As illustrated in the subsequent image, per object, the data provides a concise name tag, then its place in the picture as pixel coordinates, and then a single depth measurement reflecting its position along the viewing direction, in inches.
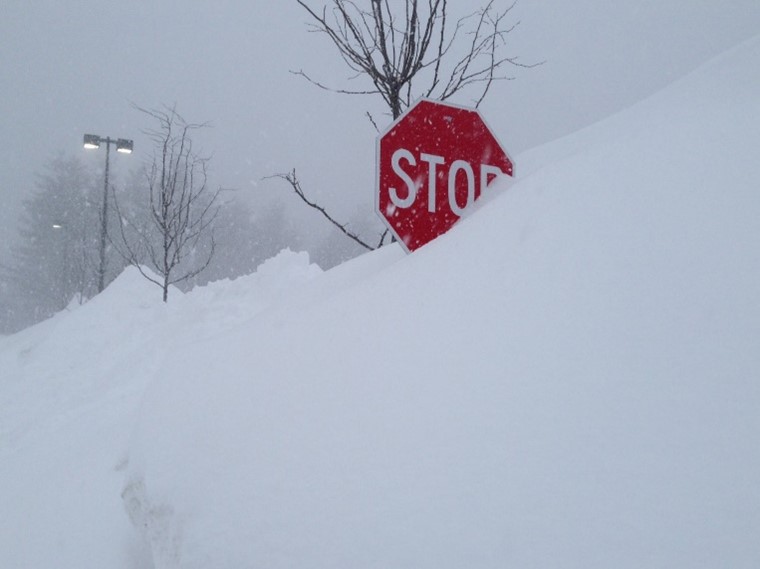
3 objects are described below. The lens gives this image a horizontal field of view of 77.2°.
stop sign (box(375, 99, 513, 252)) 107.6
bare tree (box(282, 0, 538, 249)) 175.2
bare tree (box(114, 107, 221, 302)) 329.7
